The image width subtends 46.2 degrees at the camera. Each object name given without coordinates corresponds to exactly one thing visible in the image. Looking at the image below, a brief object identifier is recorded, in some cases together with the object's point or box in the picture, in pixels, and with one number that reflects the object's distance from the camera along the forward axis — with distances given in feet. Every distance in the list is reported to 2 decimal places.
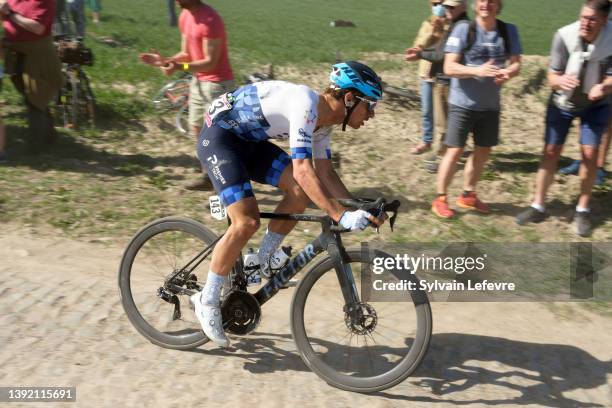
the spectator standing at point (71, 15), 45.55
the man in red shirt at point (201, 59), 24.58
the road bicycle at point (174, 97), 34.88
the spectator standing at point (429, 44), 29.14
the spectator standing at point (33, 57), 26.84
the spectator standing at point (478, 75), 23.12
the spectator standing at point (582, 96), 22.56
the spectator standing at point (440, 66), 26.07
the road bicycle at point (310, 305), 14.52
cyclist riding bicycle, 13.91
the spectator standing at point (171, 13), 61.00
